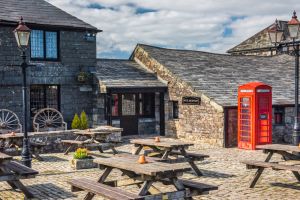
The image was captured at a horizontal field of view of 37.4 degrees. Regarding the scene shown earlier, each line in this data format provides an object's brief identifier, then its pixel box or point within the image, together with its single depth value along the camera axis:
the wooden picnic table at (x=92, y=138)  14.70
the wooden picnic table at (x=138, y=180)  7.16
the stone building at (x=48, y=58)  18.50
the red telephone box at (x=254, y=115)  16.09
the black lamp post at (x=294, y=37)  13.14
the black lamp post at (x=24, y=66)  11.45
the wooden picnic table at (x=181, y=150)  11.07
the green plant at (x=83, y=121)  18.72
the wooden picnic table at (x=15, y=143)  14.04
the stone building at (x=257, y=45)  34.21
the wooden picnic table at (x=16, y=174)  8.59
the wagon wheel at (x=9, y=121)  18.03
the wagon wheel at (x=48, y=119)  18.94
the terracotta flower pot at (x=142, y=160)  8.02
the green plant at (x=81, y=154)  12.38
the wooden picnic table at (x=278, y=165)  9.43
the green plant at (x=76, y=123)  18.63
